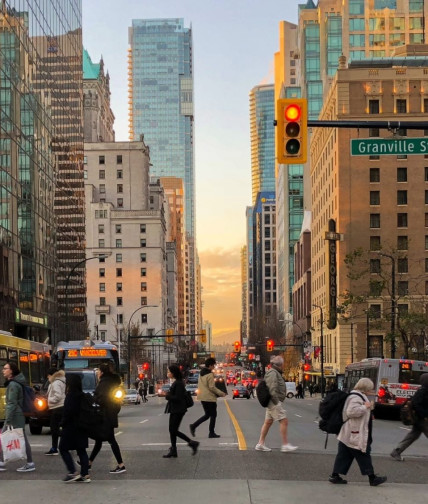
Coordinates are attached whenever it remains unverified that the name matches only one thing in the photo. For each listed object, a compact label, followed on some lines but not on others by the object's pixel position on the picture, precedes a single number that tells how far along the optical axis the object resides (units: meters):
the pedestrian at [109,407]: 13.34
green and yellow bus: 29.45
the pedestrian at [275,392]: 16.08
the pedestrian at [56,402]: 17.27
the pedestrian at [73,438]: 12.76
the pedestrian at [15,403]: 14.15
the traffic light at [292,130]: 16.36
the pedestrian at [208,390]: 19.28
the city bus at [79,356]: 34.44
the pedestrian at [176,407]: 15.78
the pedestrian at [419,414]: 15.77
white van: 81.75
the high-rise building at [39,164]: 61.58
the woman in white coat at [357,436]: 11.84
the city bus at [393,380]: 35.34
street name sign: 17.50
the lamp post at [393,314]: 50.08
